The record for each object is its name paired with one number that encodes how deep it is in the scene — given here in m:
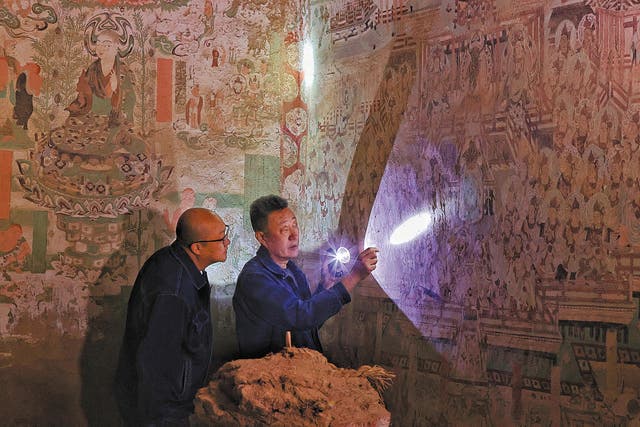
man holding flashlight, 4.89
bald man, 4.34
